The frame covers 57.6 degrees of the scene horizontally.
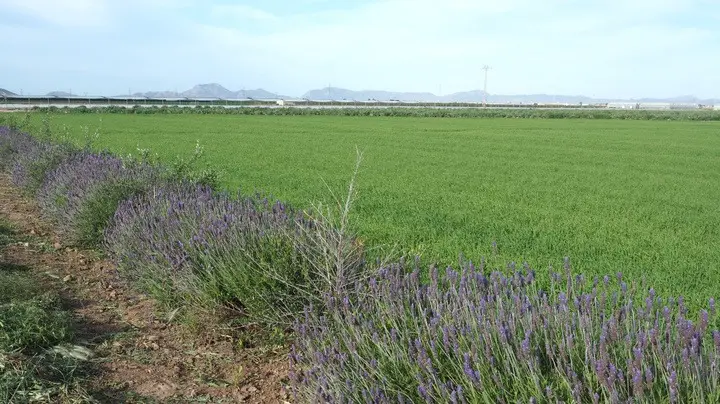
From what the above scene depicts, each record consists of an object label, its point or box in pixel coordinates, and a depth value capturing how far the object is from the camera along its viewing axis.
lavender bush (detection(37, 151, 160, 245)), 8.12
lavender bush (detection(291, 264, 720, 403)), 2.40
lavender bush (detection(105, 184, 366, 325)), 4.91
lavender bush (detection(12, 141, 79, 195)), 12.15
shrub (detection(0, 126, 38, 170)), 16.21
